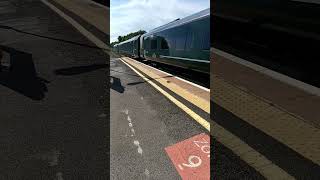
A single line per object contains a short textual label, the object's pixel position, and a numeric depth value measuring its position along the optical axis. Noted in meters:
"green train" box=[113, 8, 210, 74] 6.33
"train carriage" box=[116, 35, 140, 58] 16.14
